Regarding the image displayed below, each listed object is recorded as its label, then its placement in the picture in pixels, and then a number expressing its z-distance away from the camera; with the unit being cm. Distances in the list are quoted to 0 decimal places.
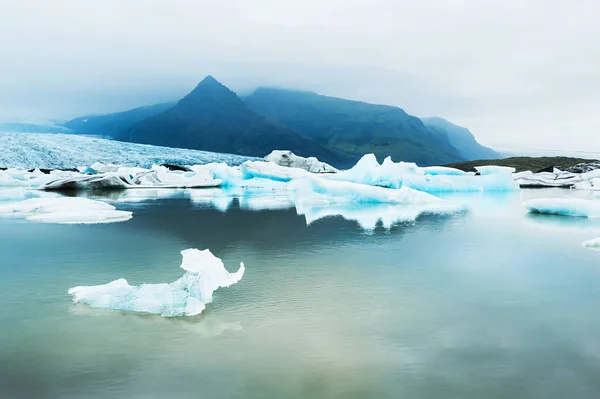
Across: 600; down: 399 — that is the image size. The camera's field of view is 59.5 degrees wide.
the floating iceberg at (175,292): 518
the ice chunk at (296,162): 4997
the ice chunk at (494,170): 3125
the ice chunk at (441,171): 3466
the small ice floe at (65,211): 1318
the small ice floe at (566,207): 1459
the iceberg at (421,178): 2573
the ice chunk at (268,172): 3328
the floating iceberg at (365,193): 1967
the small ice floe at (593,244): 938
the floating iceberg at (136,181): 2628
